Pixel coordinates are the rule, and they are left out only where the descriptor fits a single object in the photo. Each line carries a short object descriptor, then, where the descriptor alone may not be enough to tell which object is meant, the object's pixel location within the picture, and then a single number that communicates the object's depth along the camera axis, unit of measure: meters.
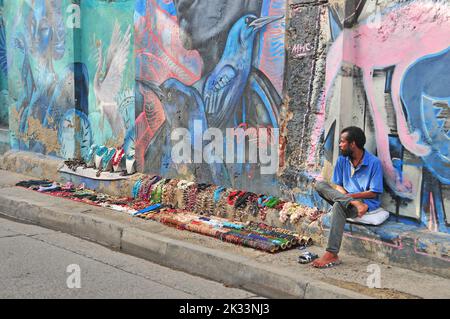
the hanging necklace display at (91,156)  8.95
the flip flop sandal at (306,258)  5.22
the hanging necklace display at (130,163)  8.16
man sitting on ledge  5.14
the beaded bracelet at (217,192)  6.83
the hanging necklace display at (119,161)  8.43
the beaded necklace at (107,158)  8.59
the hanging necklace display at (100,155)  8.73
